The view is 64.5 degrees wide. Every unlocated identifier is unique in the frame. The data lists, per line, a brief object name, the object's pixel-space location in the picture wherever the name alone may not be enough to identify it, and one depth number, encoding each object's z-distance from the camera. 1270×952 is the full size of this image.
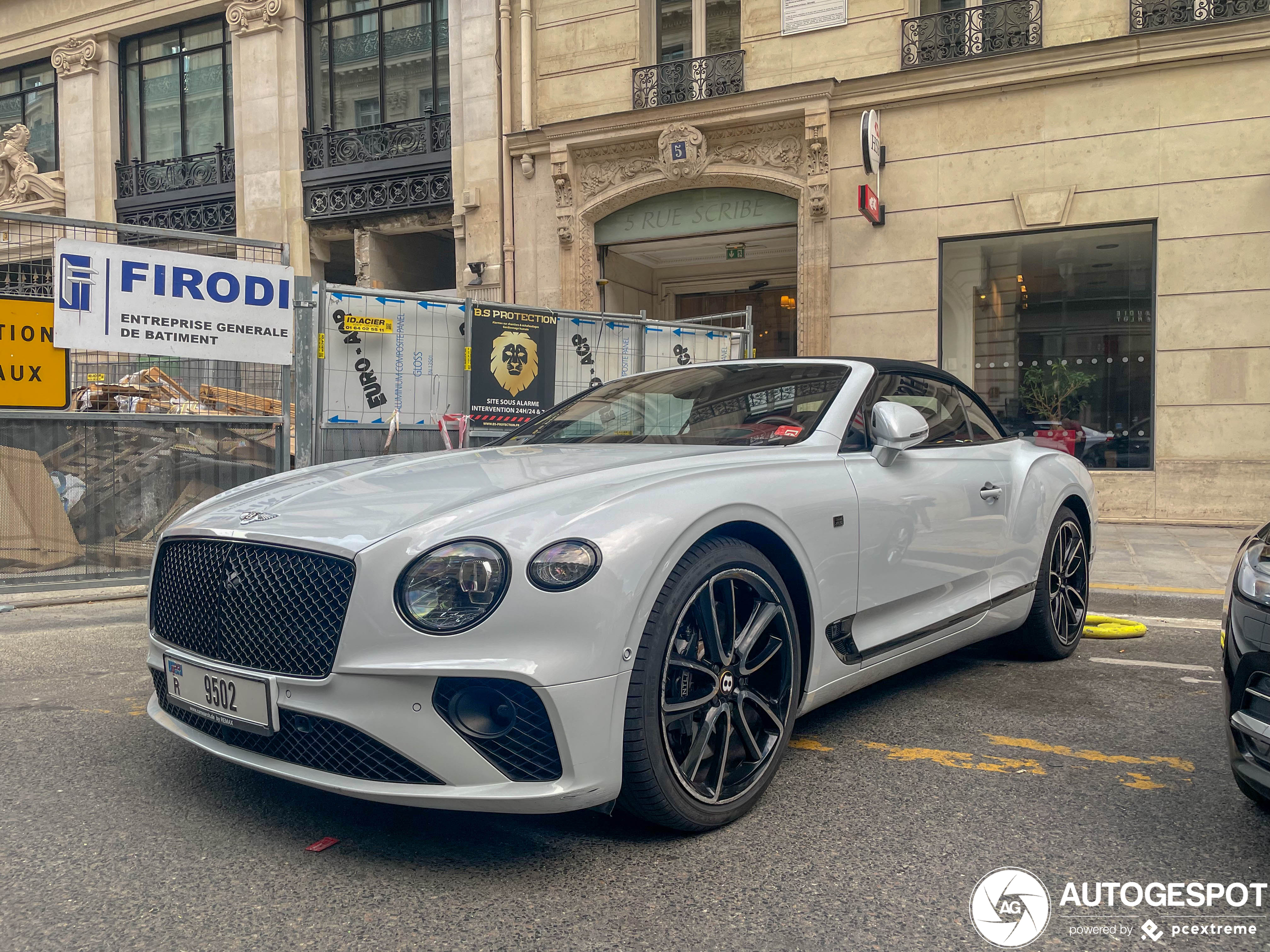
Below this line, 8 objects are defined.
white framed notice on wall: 12.89
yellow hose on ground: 5.48
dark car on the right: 2.41
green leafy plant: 12.08
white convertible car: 2.33
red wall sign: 12.16
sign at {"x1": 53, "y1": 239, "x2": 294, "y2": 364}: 6.29
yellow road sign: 6.15
